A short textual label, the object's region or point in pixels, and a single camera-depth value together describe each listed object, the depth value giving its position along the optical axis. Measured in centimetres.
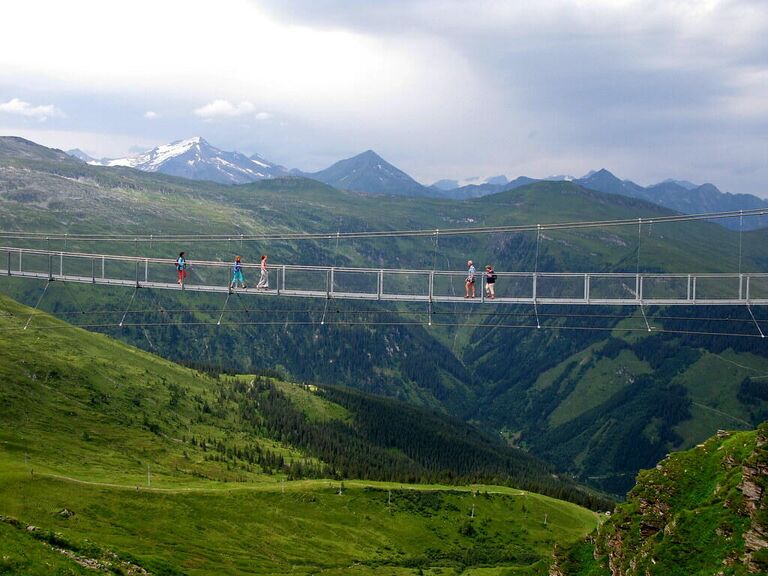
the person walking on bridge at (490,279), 4937
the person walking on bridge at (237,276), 5253
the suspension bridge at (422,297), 4819
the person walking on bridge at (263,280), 5309
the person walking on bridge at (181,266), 5169
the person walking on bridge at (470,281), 5116
